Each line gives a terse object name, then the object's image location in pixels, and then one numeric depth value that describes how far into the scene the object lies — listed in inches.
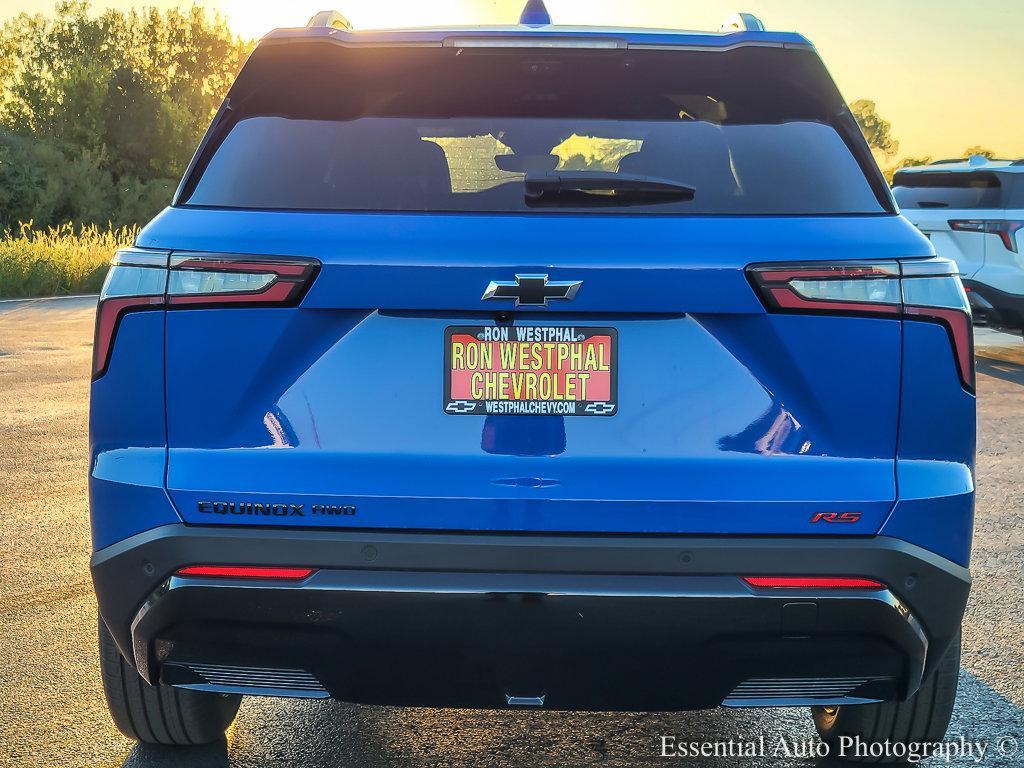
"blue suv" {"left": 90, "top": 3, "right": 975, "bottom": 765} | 101.5
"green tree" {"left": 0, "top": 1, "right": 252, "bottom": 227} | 2214.6
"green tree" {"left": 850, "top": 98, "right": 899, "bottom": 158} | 5674.2
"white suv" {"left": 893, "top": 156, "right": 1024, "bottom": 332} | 501.7
